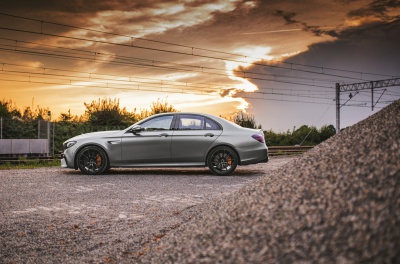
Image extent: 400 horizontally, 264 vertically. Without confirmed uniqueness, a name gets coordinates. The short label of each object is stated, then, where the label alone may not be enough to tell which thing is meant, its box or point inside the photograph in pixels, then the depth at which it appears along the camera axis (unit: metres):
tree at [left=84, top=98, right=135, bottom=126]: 24.88
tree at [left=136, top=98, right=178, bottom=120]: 26.47
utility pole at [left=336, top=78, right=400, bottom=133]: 40.49
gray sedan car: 10.61
